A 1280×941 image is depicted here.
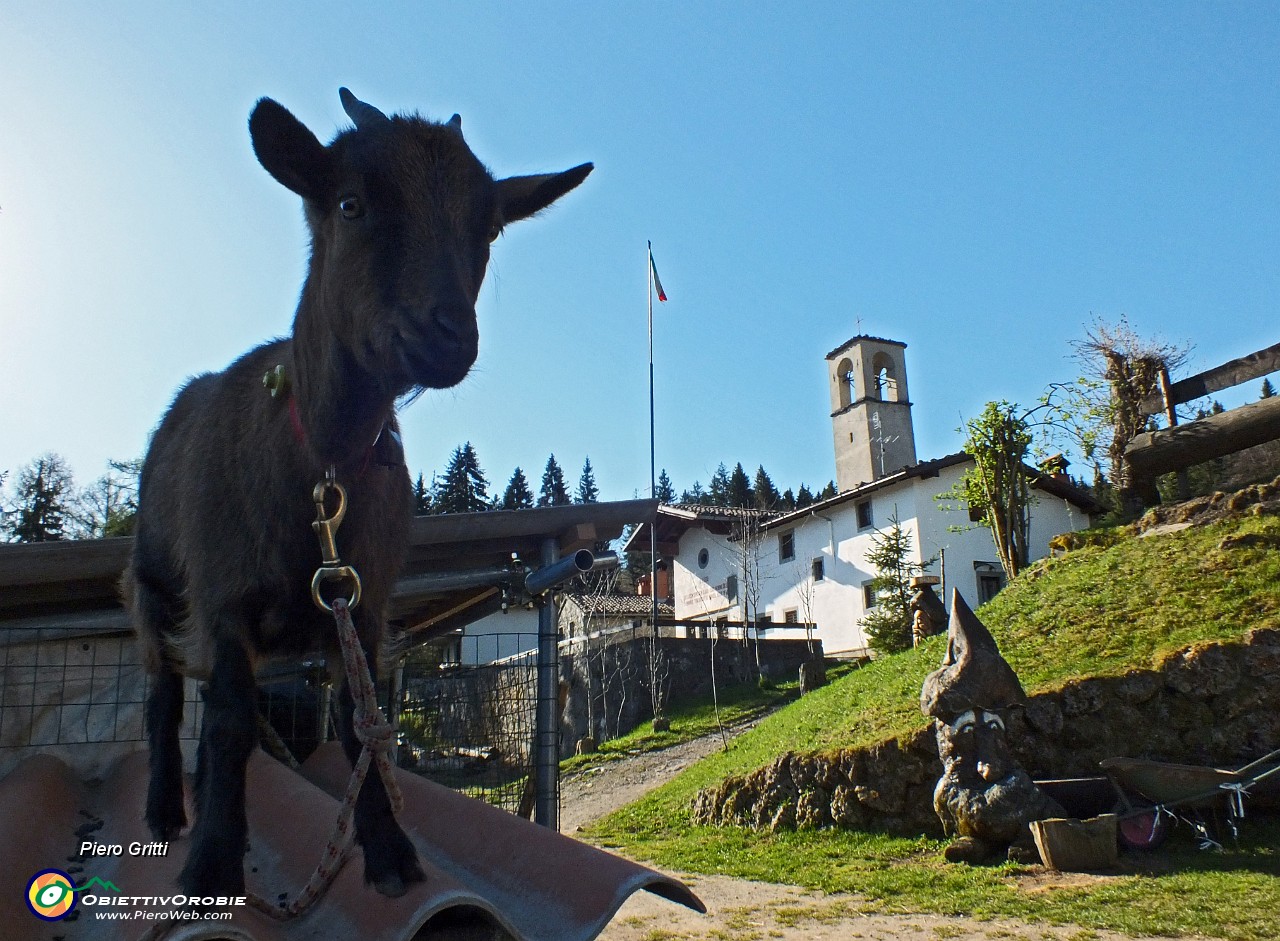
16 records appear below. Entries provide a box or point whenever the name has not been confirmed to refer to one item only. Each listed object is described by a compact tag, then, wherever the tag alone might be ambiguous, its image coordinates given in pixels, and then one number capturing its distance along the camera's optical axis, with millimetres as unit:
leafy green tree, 20031
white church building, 28969
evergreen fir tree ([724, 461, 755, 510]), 69062
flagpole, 25506
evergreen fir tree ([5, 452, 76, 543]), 30641
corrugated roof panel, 2283
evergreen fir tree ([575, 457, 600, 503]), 83125
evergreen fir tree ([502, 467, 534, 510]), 64312
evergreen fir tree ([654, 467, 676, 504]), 92812
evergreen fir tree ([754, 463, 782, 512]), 69194
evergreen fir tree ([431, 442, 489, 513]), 47969
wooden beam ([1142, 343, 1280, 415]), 11578
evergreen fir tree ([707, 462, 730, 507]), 77375
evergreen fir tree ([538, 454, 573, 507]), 74000
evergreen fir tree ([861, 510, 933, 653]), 23344
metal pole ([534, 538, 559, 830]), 4707
